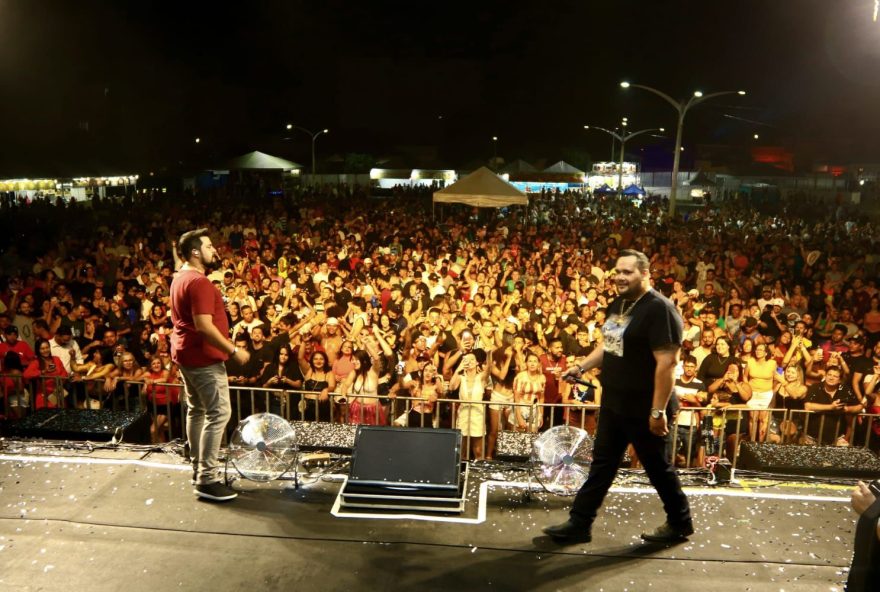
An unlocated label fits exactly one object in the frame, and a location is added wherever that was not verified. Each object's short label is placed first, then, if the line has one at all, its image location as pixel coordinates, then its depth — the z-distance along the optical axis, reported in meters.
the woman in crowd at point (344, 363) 6.63
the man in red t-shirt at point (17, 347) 7.11
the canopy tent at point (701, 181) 61.78
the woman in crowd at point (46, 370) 6.86
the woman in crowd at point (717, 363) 6.96
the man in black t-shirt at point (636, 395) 3.40
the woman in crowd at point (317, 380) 6.67
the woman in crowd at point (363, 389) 6.36
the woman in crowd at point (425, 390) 6.46
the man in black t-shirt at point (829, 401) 6.43
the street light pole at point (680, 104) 20.47
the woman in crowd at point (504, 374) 6.61
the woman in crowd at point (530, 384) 6.56
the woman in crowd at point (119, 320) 8.83
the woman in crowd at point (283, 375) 6.76
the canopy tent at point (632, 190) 43.09
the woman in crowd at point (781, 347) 7.66
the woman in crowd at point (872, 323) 9.04
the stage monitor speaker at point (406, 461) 3.97
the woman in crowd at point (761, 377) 6.88
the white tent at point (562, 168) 31.88
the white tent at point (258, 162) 23.69
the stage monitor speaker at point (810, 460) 4.50
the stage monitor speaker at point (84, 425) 4.95
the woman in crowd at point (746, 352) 7.04
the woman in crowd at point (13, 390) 6.11
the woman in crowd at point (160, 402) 6.40
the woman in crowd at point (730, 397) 6.27
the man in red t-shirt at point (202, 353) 3.88
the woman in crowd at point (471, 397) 6.21
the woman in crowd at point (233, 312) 8.40
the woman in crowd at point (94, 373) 6.64
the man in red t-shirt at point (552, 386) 6.71
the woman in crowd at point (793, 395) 6.51
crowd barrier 6.02
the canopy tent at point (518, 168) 29.64
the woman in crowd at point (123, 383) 6.52
